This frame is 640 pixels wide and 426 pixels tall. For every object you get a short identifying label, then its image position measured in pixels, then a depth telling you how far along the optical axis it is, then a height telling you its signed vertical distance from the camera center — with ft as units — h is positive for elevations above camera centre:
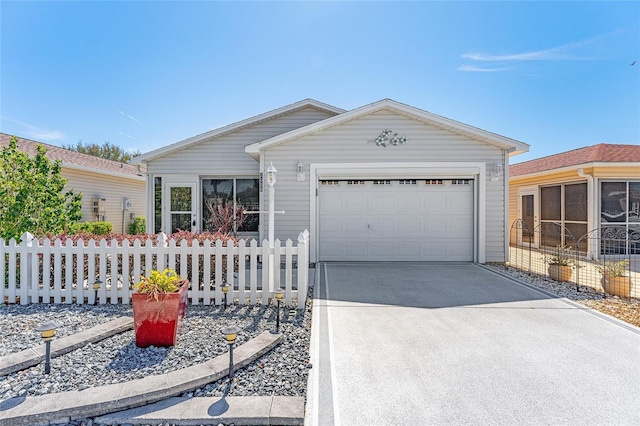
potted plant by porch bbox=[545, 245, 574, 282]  21.22 -3.72
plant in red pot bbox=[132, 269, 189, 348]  10.31 -3.27
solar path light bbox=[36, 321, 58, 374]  8.35 -3.27
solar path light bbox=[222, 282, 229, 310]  14.33 -3.36
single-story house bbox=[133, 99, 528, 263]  26.89 +2.52
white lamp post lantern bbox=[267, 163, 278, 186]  18.67 +2.29
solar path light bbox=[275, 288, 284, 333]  12.07 -3.60
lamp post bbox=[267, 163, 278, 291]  18.48 +0.95
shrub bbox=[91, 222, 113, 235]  38.34 -1.76
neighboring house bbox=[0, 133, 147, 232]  38.34 +4.21
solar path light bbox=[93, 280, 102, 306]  14.51 -3.46
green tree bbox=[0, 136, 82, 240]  18.02 +1.02
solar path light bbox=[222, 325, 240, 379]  8.44 -3.33
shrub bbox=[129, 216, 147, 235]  49.25 -1.80
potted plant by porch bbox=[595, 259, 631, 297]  17.80 -3.79
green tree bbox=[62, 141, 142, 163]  104.44 +21.54
